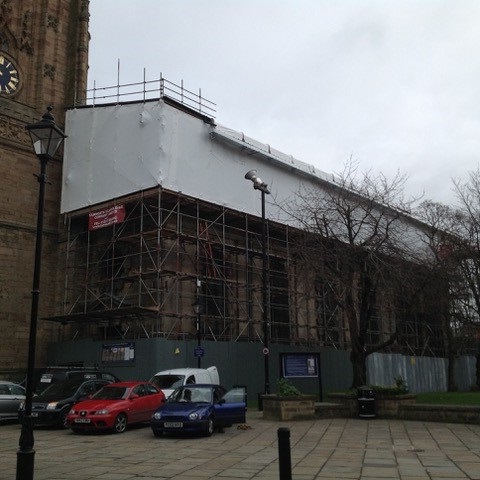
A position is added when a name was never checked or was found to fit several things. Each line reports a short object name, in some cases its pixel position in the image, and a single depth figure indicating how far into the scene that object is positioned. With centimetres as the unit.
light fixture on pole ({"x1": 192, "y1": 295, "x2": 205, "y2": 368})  2186
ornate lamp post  778
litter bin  1794
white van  1870
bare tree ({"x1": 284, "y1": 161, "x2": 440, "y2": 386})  2203
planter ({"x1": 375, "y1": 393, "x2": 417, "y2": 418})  1797
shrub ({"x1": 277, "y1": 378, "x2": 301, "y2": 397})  1780
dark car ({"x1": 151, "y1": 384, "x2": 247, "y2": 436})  1376
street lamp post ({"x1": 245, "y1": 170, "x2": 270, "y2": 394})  1990
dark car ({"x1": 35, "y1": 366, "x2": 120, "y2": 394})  1916
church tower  2709
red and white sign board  2680
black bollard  642
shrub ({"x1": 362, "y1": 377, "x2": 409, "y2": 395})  1828
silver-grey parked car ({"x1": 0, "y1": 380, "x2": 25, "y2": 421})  1769
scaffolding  2584
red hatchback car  1472
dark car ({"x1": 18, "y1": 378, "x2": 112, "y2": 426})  1602
